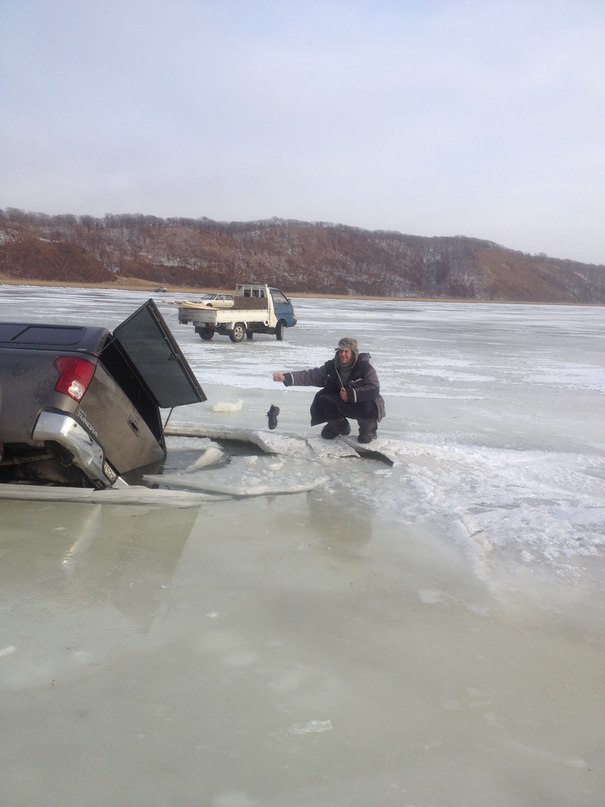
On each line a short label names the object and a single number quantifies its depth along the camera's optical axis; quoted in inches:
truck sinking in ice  175.8
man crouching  267.7
